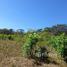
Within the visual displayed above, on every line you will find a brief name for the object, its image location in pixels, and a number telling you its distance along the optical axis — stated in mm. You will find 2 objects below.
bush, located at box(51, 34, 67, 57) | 5677
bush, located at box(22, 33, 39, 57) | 5078
